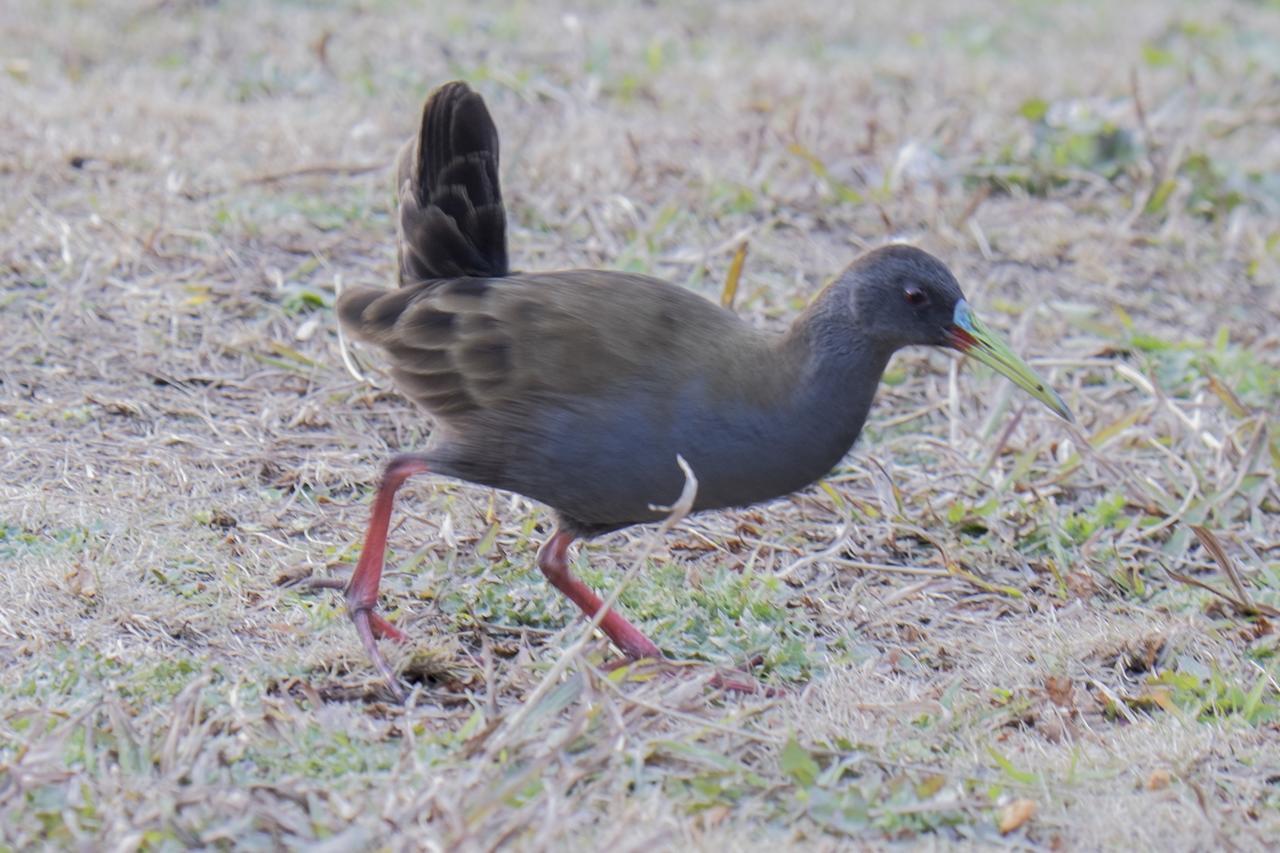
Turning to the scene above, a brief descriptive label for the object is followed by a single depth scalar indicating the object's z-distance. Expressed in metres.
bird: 7.48
